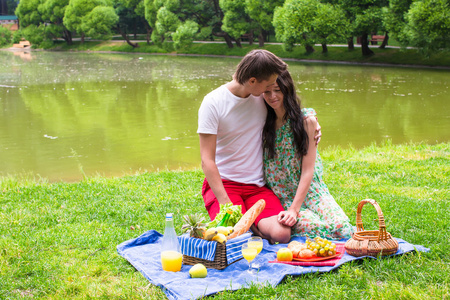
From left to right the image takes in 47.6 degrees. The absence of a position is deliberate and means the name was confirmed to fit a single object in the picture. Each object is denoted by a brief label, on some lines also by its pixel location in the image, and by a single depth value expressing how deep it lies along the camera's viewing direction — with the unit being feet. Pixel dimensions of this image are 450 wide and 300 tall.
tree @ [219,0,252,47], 119.14
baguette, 11.46
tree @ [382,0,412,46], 80.89
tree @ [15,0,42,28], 189.28
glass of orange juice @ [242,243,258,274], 10.55
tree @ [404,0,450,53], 71.51
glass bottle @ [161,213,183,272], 11.18
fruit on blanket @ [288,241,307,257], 11.75
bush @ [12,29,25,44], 194.01
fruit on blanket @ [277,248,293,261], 11.57
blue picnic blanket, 10.36
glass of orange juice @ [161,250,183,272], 11.19
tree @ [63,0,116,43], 156.25
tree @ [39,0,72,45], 178.29
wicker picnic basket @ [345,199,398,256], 11.43
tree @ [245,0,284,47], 112.78
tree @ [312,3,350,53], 91.15
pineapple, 11.18
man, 12.21
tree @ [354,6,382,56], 87.40
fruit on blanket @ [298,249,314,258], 11.66
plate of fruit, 11.62
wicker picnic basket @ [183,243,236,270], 11.12
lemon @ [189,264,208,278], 10.86
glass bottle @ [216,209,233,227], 11.86
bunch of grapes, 11.63
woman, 12.96
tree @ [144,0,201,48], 127.03
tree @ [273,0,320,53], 94.12
